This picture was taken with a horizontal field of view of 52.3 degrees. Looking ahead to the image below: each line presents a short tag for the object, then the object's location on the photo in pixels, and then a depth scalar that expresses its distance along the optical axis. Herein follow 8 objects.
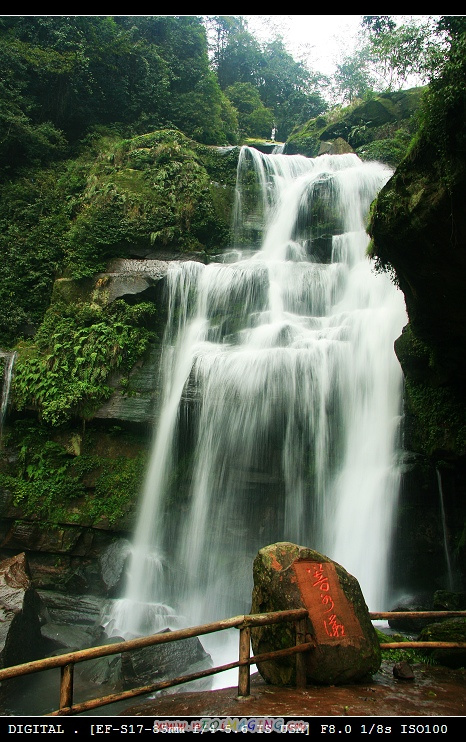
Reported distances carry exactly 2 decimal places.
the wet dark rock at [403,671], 4.56
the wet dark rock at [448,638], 5.24
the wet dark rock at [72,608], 9.11
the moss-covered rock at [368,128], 21.11
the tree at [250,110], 29.09
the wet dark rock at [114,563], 9.79
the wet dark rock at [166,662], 6.57
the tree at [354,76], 36.53
